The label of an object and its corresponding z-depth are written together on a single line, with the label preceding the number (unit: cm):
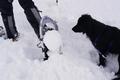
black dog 350
